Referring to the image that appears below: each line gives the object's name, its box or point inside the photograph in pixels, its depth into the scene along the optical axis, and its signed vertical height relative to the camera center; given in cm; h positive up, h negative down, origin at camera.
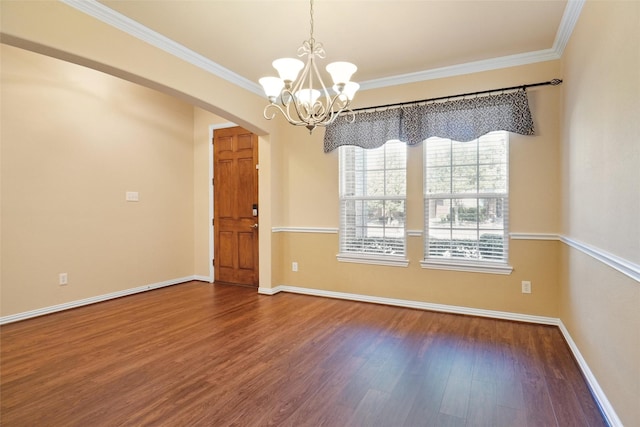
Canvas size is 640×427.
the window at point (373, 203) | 399 +8
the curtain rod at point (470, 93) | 323 +124
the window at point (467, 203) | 349 +7
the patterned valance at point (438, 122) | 336 +97
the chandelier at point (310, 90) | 220 +86
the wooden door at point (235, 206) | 506 +7
